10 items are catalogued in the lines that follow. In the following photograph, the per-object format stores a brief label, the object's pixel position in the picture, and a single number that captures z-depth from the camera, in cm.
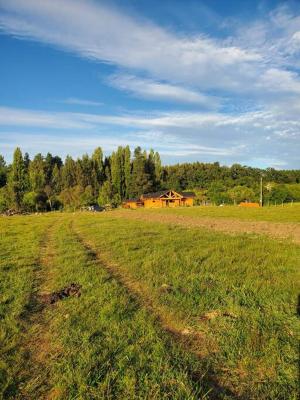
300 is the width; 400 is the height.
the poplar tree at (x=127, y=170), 10419
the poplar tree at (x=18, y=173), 7700
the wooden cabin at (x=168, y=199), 8656
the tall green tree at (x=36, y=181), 8156
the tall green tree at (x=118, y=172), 10425
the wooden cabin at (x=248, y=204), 7754
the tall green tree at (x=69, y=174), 10475
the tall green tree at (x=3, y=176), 9831
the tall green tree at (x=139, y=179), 10275
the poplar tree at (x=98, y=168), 10634
